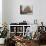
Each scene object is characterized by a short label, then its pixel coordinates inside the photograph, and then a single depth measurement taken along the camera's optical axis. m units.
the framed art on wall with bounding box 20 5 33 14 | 4.66
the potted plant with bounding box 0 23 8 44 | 2.69
